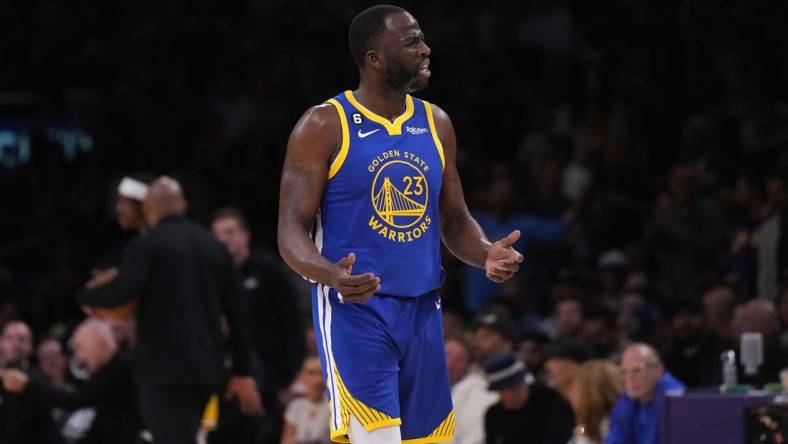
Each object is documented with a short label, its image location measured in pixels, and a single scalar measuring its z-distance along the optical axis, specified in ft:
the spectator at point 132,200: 51.57
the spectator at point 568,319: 68.23
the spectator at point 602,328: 66.28
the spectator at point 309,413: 63.41
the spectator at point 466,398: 61.62
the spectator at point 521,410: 57.36
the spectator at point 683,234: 70.16
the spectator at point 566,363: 59.82
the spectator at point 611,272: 75.61
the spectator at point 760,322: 57.06
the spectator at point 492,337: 65.26
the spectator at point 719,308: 63.82
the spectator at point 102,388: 64.34
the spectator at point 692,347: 61.16
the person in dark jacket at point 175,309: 48.70
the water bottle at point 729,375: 47.42
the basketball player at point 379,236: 32.89
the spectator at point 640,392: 53.52
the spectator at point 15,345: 71.72
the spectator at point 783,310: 63.87
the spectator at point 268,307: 62.69
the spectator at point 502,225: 77.82
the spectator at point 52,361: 77.46
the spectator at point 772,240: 66.90
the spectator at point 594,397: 56.80
